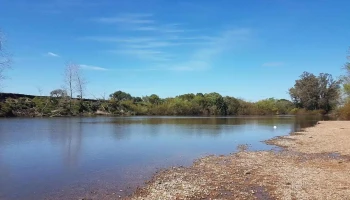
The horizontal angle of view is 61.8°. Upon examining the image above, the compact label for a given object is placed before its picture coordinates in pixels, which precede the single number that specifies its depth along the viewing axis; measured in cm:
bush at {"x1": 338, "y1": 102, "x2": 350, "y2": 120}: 6772
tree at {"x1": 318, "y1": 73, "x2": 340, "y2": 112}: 11377
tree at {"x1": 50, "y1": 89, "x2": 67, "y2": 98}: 9112
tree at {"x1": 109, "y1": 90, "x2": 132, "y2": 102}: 12278
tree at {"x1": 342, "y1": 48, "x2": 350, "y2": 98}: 6098
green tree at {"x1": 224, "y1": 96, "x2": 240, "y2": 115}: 13300
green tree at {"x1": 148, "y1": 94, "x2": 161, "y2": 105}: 13325
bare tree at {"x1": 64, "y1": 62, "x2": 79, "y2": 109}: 9197
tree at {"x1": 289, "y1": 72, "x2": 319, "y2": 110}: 11731
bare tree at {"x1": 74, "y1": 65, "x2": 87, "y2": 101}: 9608
